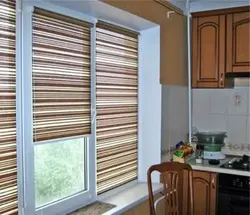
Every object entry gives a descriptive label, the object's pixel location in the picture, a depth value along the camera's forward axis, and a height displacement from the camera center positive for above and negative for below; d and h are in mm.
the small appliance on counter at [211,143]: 3275 -441
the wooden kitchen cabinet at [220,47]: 3172 +541
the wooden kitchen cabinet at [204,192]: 3010 -852
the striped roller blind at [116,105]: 2547 -36
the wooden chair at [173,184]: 2383 -614
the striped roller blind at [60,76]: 1985 +160
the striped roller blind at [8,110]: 1763 -53
